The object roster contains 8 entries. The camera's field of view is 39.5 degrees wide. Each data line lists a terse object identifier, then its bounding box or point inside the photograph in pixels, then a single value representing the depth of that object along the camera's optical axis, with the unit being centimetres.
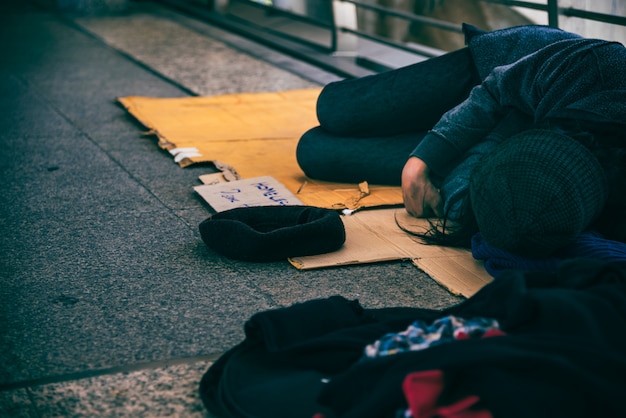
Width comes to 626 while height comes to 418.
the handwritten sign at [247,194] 270
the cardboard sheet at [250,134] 286
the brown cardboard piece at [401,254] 220
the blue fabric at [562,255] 198
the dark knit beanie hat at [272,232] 225
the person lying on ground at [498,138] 198
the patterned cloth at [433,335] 147
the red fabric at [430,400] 127
